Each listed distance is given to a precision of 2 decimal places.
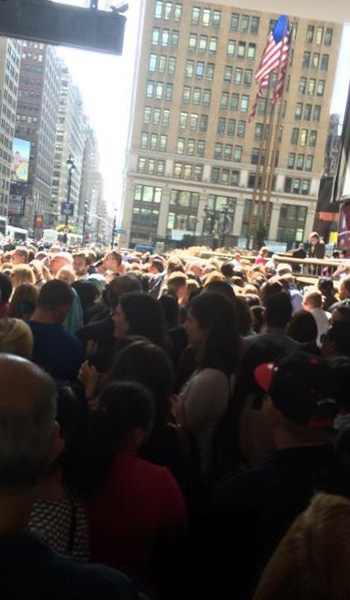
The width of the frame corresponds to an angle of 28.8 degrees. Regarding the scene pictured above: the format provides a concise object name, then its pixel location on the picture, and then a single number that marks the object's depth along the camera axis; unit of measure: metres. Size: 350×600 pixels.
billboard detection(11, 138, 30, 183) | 126.69
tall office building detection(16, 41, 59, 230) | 177.12
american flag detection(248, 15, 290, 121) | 27.45
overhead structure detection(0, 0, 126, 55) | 7.99
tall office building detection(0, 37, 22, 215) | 144.25
